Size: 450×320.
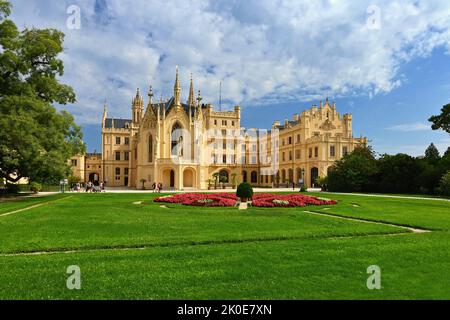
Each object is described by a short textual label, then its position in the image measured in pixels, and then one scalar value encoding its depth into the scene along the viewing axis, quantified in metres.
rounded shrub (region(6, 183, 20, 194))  34.91
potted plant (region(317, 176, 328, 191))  47.84
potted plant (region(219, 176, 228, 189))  60.22
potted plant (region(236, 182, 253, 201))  23.86
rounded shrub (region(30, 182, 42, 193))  40.88
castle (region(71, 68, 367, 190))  55.81
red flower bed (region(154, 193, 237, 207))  21.31
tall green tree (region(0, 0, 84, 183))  23.22
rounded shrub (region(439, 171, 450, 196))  31.80
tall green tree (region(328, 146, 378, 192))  43.24
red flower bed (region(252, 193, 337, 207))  21.03
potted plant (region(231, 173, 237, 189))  55.65
